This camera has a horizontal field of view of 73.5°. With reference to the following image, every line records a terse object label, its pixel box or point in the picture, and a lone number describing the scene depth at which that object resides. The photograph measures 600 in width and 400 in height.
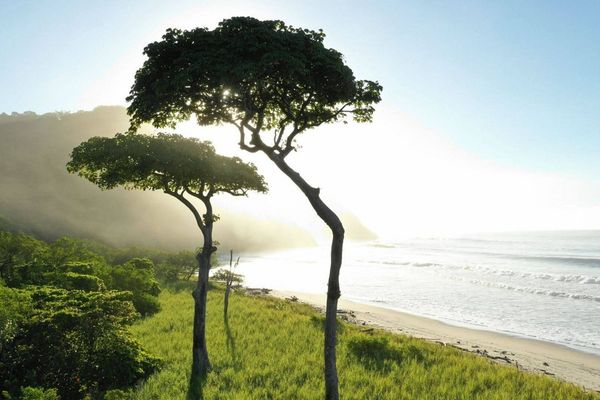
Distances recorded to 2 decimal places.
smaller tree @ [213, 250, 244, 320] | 53.86
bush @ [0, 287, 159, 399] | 11.23
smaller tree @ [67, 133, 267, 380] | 14.48
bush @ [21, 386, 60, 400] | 8.89
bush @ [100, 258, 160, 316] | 27.09
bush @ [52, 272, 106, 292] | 20.02
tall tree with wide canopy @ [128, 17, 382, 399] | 8.77
